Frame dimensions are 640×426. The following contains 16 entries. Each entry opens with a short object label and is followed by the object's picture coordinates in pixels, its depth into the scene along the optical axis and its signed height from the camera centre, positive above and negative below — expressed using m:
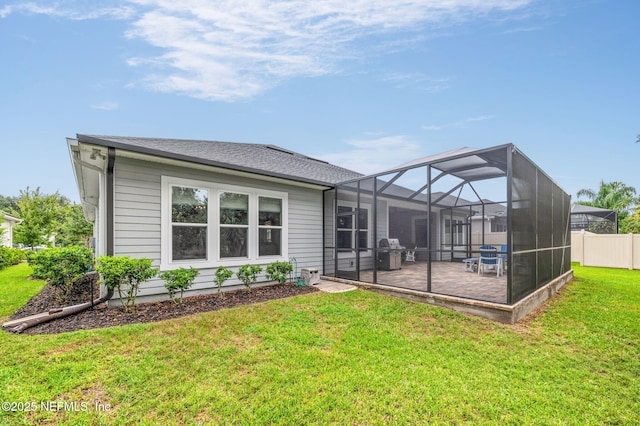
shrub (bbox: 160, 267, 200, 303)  4.92 -1.09
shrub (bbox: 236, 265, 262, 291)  5.97 -1.19
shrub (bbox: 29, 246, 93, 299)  4.97 -0.85
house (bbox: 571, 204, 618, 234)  16.79 -0.02
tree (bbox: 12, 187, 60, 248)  13.63 +0.04
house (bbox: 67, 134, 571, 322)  4.85 +0.18
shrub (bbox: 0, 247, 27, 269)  11.70 -1.76
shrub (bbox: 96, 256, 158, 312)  4.31 -0.86
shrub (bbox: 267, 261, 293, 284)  6.54 -1.22
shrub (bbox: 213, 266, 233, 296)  5.69 -1.17
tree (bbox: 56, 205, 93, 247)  16.30 -0.60
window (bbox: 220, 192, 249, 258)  6.18 -0.11
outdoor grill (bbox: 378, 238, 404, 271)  9.00 -1.27
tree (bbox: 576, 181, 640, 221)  21.20 +1.76
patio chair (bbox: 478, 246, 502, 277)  7.55 -1.22
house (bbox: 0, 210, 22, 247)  21.63 -0.35
